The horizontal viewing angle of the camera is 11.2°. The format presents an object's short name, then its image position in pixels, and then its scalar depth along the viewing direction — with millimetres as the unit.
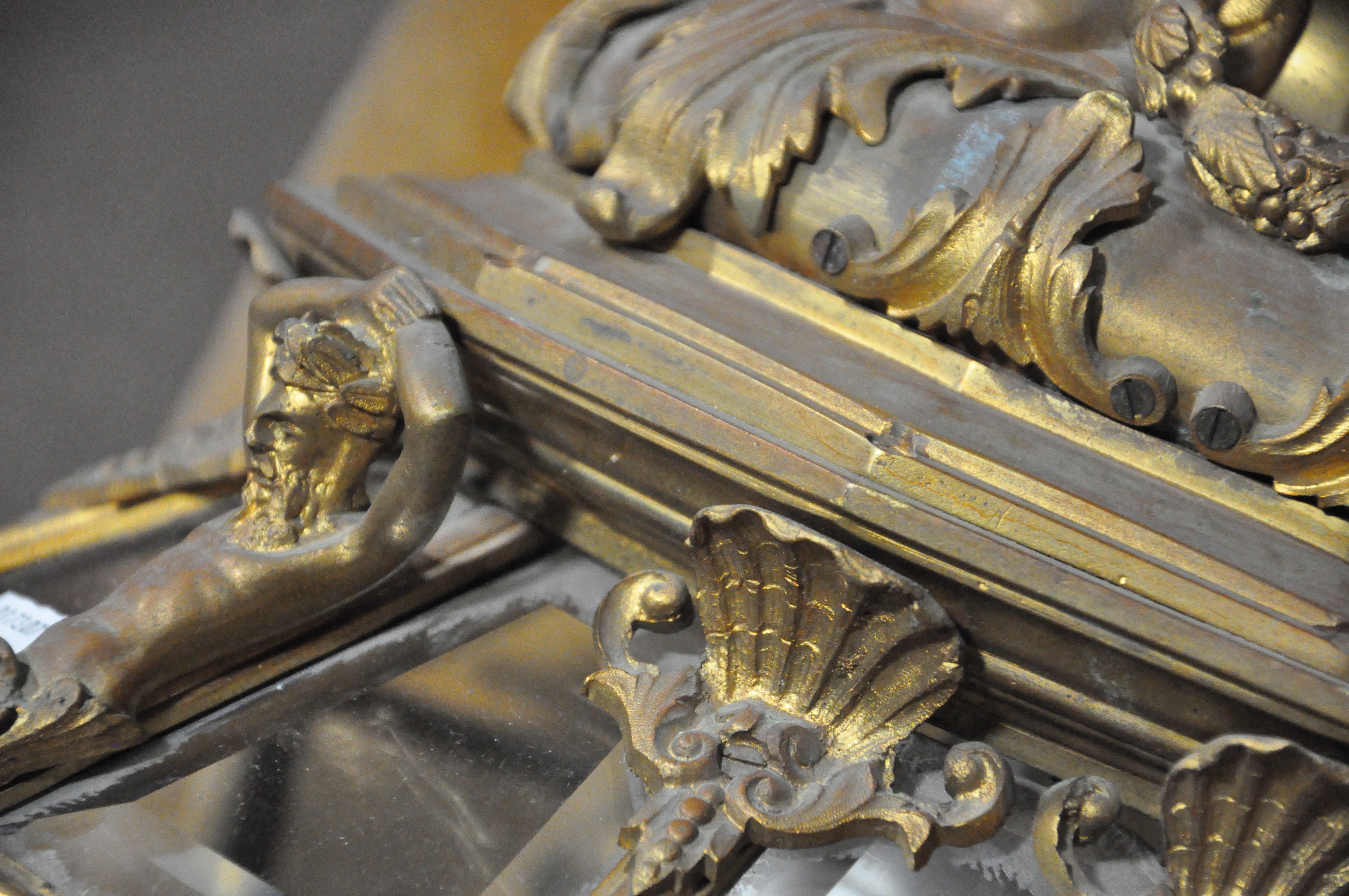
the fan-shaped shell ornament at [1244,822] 1083
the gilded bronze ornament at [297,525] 1137
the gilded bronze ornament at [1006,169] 1119
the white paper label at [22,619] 1174
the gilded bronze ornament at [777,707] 1101
